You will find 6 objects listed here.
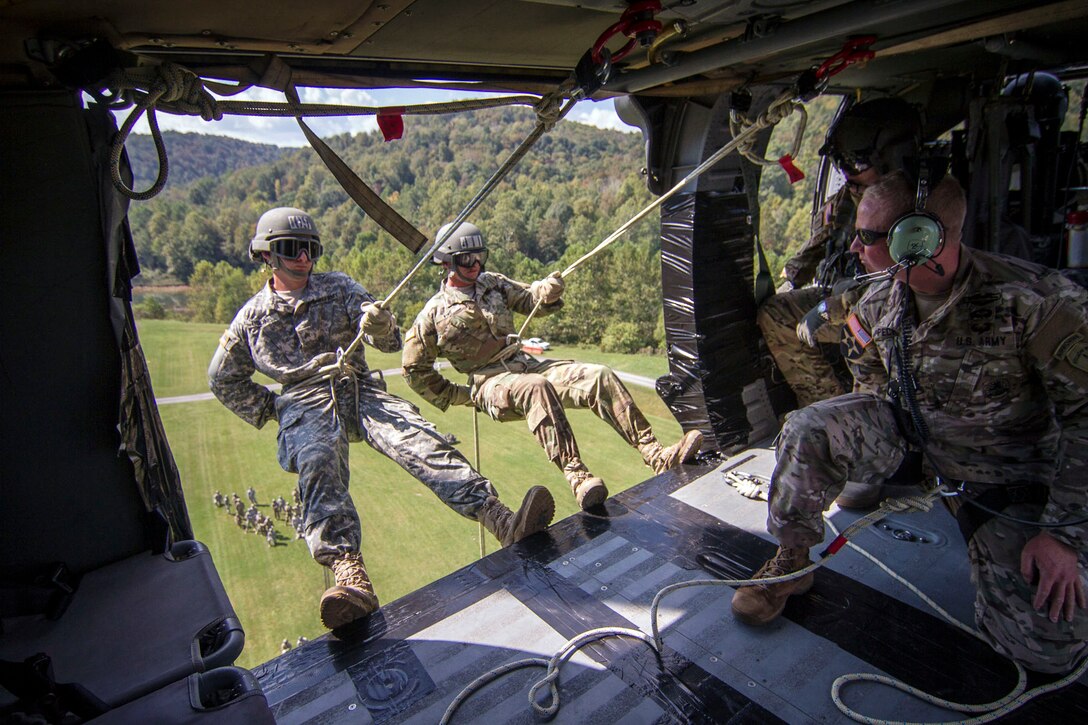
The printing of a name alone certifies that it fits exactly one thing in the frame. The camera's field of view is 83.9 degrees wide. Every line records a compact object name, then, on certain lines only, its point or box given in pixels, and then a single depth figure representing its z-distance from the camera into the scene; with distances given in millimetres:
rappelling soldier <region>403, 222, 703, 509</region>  3070
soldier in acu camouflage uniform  2584
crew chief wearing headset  1646
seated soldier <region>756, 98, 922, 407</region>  3010
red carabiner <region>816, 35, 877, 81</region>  2371
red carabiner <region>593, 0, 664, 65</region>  1742
